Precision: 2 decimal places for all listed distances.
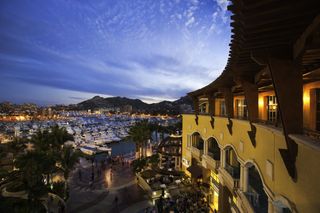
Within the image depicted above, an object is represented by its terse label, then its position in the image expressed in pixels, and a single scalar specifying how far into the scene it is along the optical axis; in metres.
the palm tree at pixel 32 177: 13.42
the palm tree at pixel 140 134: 28.27
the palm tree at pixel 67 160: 18.60
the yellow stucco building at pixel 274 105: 3.26
